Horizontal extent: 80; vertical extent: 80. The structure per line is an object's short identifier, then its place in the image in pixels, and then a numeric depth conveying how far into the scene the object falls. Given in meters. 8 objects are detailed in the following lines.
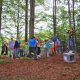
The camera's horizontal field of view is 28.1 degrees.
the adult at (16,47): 12.11
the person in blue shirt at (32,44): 11.85
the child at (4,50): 14.28
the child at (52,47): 14.39
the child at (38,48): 12.30
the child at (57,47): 14.62
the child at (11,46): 12.58
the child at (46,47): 13.07
